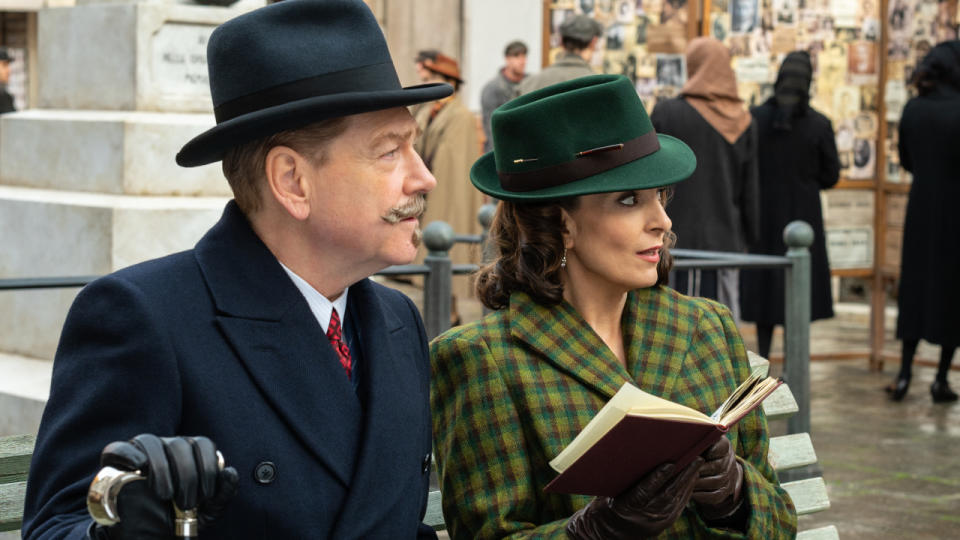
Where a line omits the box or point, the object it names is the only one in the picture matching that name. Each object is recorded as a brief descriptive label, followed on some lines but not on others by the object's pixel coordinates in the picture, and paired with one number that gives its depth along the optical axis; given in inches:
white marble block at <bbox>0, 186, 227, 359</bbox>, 231.0
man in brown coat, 401.1
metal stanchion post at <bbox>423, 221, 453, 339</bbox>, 212.5
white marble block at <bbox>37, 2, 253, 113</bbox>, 241.4
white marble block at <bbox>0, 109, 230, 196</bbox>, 238.1
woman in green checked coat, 114.0
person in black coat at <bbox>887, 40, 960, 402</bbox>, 354.3
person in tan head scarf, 341.1
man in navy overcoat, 88.1
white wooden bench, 150.3
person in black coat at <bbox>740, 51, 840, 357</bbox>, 369.7
